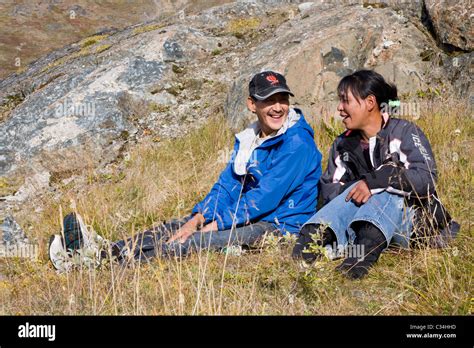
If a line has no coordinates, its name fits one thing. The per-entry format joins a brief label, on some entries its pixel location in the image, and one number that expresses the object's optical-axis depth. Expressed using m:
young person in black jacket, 4.28
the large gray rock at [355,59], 8.23
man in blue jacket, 5.04
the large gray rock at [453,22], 8.35
